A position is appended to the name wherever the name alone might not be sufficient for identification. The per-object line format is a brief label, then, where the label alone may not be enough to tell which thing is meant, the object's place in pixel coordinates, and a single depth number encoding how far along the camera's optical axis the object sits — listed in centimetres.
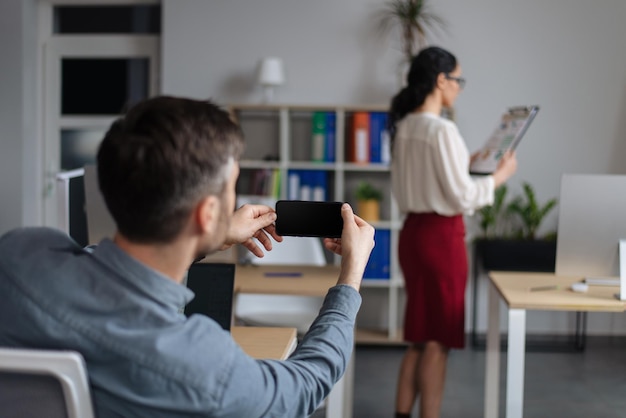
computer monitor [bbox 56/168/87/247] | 270
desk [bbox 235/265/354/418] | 306
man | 110
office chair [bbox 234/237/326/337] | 408
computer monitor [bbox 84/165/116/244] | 293
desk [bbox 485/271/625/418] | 296
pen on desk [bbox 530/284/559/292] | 323
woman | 345
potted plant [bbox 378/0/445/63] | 555
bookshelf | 560
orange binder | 554
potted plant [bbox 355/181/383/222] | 560
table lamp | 551
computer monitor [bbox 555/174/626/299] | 297
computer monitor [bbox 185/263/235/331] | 216
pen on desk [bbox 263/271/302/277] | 379
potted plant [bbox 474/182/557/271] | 542
